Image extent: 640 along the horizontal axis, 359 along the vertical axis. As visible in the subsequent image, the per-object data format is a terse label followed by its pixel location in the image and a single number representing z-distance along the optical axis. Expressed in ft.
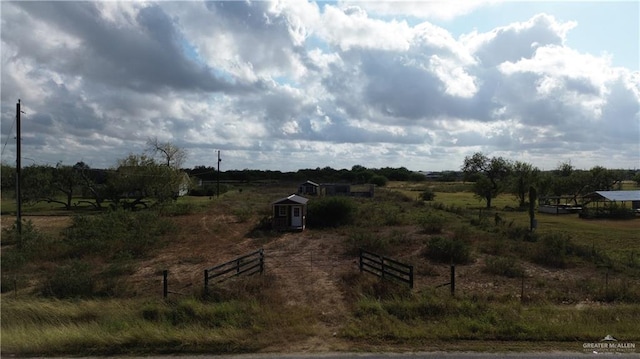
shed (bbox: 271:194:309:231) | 103.50
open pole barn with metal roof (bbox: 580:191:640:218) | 164.25
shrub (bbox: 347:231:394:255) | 71.10
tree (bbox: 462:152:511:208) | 214.07
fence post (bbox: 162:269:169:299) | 40.17
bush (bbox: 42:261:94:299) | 44.70
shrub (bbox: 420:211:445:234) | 92.89
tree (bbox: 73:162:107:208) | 185.98
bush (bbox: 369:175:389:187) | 367.19
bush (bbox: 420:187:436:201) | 230.62
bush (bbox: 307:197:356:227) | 110.73
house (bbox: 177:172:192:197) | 231.32
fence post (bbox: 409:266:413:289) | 42.20
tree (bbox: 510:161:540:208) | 213.87
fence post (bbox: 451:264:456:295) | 40.80
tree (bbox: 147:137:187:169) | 230.68
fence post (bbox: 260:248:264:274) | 53.16
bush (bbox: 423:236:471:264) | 63.72
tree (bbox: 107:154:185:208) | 176.86
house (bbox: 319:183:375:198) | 217.72
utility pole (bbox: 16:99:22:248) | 81.66
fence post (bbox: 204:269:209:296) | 41.09
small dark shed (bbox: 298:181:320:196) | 222.69
